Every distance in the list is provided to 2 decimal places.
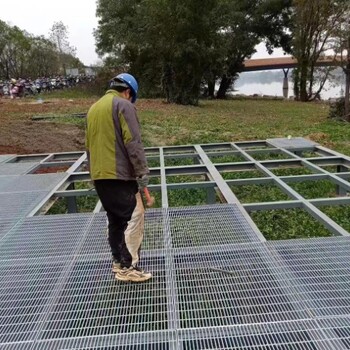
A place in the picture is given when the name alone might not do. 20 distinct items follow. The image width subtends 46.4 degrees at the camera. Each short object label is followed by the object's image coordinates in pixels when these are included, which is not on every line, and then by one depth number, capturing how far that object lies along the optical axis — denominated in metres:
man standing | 2.30
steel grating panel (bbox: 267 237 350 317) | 2.24
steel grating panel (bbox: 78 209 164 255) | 3.01
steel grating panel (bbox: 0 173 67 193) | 4.39
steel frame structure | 2.05
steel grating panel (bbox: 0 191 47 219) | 3.71
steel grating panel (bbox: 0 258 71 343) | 2.14
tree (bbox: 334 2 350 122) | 10.97
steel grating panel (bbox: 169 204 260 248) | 3.05
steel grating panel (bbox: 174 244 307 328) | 2.19
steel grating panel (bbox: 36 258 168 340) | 2.16
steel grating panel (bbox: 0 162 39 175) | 5.12
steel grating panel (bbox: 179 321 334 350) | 1.96
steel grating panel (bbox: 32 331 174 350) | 1.99
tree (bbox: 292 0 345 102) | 16.99
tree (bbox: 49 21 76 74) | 36.12
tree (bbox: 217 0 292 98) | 23.97
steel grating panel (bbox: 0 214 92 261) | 3.01
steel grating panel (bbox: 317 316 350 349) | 1.93
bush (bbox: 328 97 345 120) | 12.03
